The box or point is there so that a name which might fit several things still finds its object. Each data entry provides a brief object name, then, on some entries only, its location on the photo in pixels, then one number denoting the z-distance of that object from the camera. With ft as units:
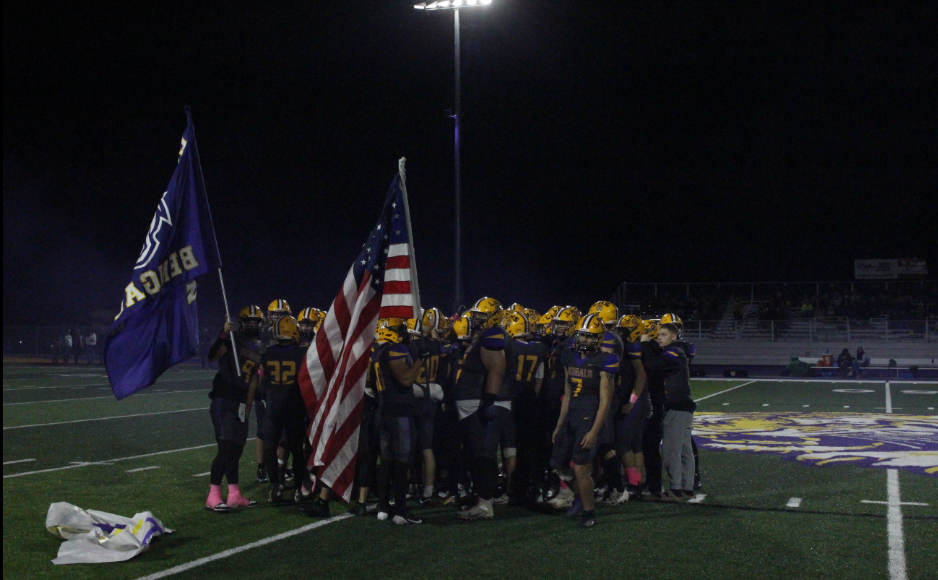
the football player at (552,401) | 27.94
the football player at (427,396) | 25.59
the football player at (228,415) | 25.46
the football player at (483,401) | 25.07
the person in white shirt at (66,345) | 124.36
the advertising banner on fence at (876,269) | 165.87
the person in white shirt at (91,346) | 126.21
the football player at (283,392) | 27.09
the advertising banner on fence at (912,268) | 165.99
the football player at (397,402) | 23.97
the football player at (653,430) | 28.99
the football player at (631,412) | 27.25
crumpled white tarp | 19.99
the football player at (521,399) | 26.50
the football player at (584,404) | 23.39
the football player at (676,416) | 27.71
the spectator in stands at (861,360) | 110.63
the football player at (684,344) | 28.99
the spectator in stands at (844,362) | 110.52
